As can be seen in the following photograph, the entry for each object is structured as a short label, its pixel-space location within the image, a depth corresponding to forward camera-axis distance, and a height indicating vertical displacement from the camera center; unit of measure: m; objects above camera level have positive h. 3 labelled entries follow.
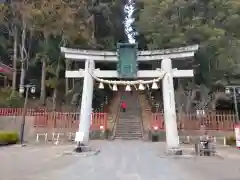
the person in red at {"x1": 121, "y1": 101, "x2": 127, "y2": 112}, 16.64 +0.65
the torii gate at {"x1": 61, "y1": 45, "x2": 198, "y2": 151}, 8.33 +2.11
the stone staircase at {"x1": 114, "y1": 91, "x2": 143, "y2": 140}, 13.41 -1.03
